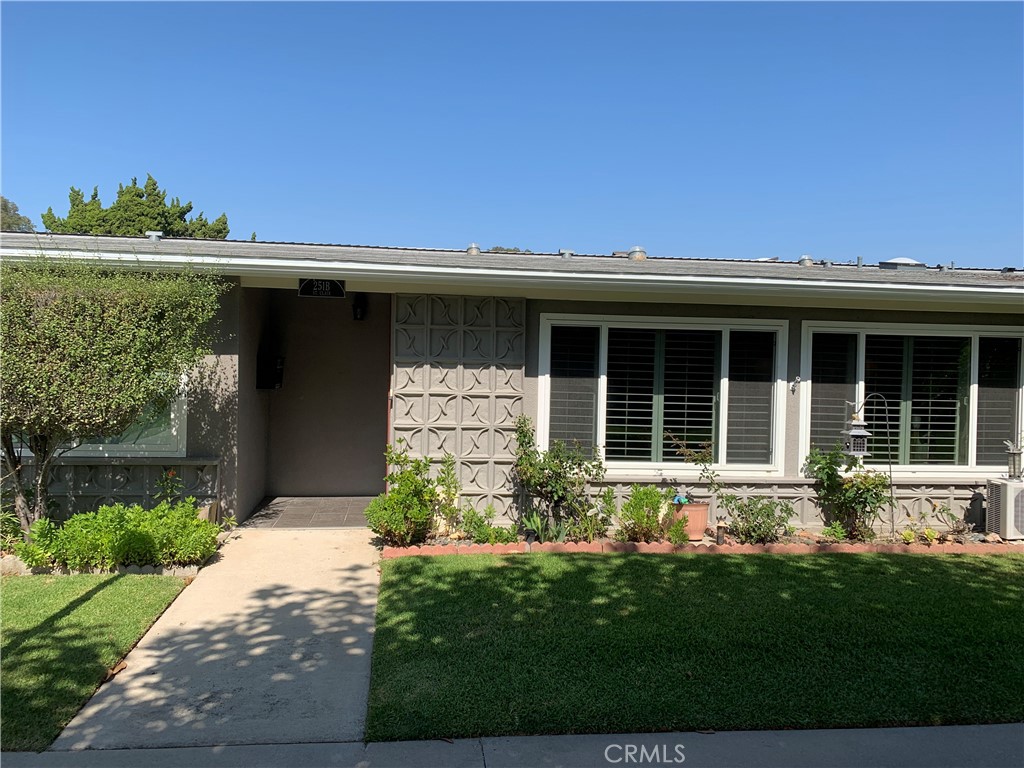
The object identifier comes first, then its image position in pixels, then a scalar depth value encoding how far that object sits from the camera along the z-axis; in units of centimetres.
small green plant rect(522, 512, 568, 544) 681
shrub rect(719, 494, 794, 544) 686
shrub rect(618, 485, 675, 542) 673
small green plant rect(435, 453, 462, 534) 701
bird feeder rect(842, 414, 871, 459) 682
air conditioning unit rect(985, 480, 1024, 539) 709
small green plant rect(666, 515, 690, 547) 674
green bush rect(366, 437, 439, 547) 642
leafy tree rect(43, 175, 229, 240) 2697
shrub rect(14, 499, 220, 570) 555
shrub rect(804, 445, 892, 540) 708
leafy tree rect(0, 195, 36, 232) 4048
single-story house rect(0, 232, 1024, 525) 688
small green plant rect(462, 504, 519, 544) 669
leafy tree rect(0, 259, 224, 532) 521
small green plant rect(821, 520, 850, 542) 707
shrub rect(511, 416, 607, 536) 679
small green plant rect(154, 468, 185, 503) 673
